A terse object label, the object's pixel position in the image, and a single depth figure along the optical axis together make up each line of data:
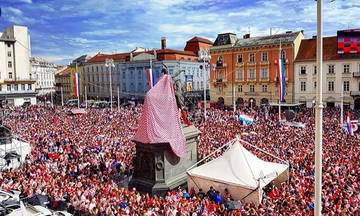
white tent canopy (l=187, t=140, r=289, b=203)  12.42
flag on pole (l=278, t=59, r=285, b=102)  29.86
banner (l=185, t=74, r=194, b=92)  51.45
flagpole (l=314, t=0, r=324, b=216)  6.46
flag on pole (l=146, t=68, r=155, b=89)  36.00
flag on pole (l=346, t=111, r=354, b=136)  22.83
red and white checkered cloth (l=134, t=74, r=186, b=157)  14.42
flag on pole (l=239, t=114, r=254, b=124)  26.01
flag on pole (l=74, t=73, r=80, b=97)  41.87
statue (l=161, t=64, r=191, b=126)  16.28
